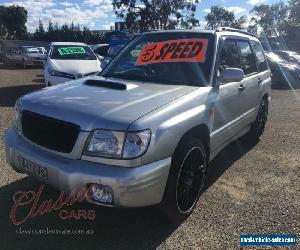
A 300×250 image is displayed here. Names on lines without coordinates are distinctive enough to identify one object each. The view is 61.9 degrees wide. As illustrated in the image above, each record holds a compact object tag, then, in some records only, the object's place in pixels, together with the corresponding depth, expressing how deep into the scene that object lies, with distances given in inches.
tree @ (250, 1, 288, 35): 2238.9
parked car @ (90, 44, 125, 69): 341.7
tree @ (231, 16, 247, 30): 2019.1
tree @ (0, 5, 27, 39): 1978.9
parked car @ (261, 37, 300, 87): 394.9
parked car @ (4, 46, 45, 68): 627.8
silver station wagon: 79.3
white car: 264.6
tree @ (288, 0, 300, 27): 1809.6
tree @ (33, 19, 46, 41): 1481.5
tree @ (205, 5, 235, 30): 2074.1
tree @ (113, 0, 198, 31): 1114.9
